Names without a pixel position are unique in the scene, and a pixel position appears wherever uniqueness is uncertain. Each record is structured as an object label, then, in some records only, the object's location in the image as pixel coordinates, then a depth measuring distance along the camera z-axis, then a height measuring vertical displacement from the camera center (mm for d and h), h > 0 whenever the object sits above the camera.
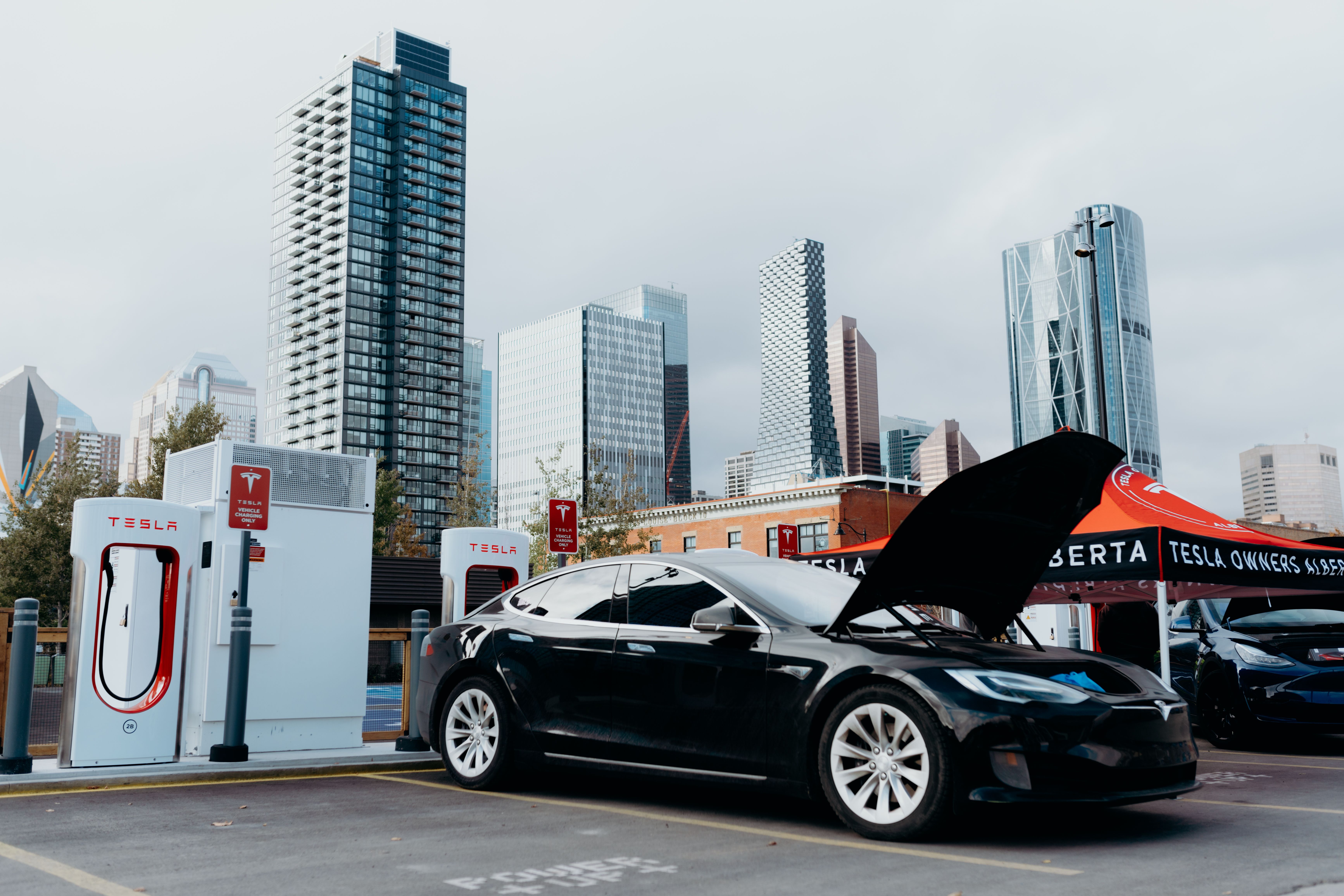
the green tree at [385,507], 62375 +6747
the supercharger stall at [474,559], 9719 +536
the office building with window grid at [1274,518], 76250 +8373
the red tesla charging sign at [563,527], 11500 +954
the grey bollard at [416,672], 9070 -467
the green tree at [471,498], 45156 +4981
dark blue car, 9336 -493
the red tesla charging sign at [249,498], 8508 +943
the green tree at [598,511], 38375 +3816
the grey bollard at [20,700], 7332 -544
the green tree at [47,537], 34781 +2655
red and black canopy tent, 9883 +566
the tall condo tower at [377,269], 155500 +50950
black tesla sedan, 4859 -356
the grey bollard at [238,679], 8266 -459
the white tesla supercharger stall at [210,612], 7898 +53
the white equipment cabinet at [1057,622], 16906 -196
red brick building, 52219 +4883
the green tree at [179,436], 34531 +5880
